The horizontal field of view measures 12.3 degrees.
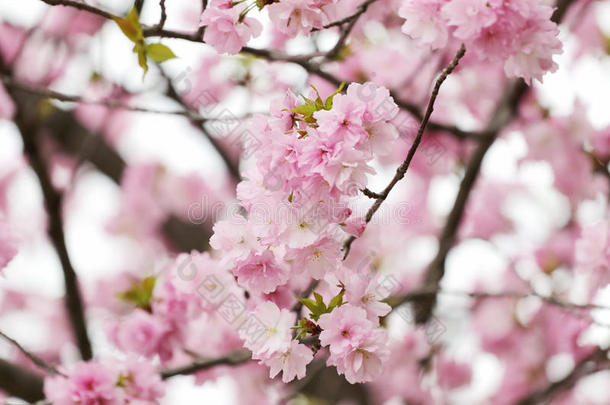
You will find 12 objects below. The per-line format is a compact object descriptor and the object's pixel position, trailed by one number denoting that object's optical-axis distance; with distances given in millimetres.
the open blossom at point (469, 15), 1863
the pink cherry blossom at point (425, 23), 1897
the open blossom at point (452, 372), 3213
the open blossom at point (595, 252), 2182
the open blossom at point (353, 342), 1879
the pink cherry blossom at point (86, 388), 2053
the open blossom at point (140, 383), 2089
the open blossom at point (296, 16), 1921
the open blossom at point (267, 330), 1889
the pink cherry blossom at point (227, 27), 1944
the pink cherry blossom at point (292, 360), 1889
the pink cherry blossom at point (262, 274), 1903
